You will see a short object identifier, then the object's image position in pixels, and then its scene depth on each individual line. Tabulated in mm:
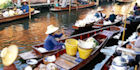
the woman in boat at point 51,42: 5988
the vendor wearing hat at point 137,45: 4770
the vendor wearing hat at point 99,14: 12383
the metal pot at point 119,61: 3947
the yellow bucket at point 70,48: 5721
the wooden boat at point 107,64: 5048
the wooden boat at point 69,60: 5232
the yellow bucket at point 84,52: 5445
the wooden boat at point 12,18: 13109
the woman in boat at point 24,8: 14922
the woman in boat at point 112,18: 11553
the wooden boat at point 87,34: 6371
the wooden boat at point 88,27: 11227
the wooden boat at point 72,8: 20050
